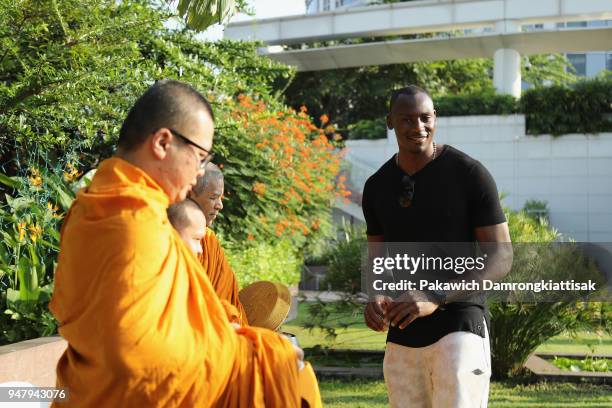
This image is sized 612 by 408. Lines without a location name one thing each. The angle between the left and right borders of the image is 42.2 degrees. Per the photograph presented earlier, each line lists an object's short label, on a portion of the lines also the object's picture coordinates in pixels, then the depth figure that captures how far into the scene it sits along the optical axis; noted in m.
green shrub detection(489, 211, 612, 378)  8.02
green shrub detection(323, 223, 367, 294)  8.89
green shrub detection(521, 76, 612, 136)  24.23
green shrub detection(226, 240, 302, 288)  10.72
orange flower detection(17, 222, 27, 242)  6.16
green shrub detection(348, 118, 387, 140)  26.31
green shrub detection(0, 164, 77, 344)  6.19
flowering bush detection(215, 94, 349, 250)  11.08
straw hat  3.42
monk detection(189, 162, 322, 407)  2.60
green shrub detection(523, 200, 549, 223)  24.02
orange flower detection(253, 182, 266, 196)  11.48
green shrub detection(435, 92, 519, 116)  24.94
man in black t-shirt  3.64
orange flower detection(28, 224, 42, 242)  6.32
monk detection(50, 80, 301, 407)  2.20
